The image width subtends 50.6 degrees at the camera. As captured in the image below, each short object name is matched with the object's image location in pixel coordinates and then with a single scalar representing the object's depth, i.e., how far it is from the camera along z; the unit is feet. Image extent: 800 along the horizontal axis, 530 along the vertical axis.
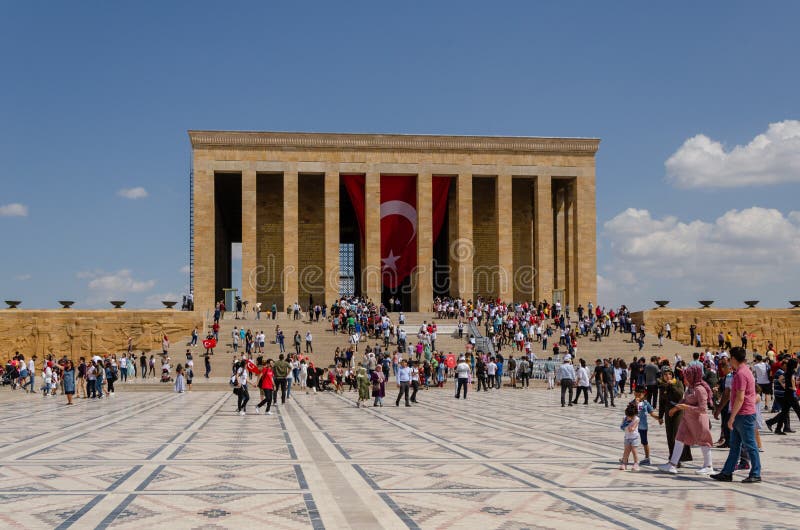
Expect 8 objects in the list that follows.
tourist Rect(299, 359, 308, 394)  88.89
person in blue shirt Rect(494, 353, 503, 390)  90.79
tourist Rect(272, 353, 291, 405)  64.69
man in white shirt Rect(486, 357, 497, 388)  88.33
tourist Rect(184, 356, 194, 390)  89.47
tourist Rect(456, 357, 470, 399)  74.38
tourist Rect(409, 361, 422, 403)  69.46
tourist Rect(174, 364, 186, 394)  87.20
